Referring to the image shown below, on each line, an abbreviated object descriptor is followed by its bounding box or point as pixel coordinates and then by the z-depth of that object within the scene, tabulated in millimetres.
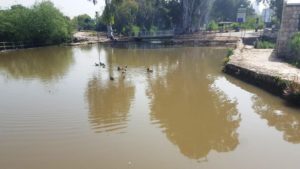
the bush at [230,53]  17869
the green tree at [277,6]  37160
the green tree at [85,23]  56612
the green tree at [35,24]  29370
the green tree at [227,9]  56128
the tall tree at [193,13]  40499
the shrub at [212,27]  43639
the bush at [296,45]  15119
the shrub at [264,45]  22579
